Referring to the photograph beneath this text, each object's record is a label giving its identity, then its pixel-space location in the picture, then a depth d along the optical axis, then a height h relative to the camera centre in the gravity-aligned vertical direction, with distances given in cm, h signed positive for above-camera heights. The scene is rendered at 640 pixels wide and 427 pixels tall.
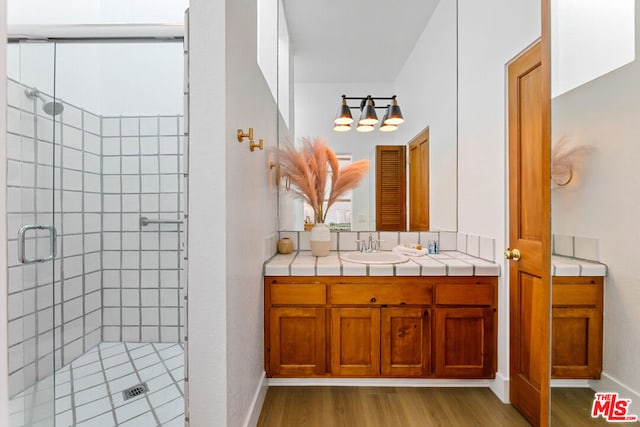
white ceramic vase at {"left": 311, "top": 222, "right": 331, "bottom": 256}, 237 -19
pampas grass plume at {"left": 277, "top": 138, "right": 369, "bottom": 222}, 230 +30
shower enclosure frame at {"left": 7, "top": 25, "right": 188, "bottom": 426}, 141 +84
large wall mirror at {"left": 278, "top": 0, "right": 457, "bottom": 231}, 260 +107
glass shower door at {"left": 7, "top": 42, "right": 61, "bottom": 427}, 123 -7
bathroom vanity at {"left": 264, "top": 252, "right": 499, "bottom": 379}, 207 -69
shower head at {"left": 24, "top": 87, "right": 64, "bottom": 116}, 133 +49
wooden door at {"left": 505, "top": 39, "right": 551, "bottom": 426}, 168 -9
